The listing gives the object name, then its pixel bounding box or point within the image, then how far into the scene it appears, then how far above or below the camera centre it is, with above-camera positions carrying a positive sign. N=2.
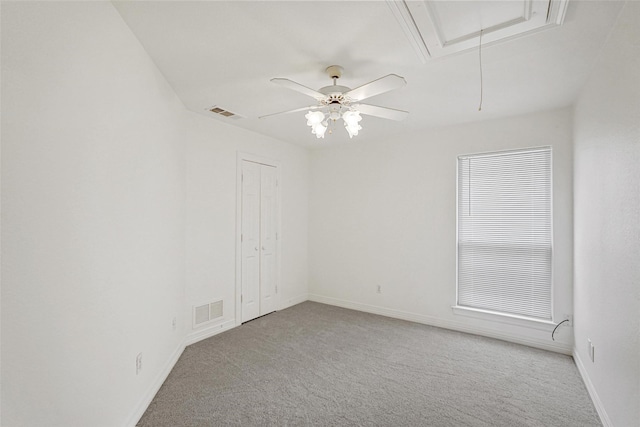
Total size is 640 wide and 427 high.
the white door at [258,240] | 4.20 -0.36
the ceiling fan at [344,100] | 2.15 +0.89
